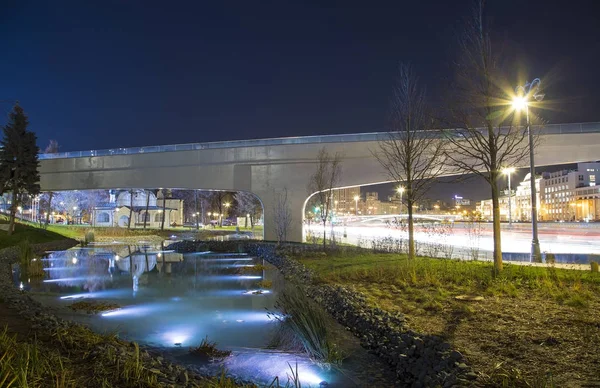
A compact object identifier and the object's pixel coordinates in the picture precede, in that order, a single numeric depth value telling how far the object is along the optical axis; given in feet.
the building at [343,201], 593.01
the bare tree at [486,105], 37.55
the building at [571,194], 409.49
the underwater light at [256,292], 48.06
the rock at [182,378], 18.15
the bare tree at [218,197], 236.04
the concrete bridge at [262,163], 89.86
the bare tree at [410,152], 50.81
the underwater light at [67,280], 56.80
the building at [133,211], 226.17
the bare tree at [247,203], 211.41
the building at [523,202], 478.59
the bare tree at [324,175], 79.19
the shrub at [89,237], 135.74
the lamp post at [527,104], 51.44
